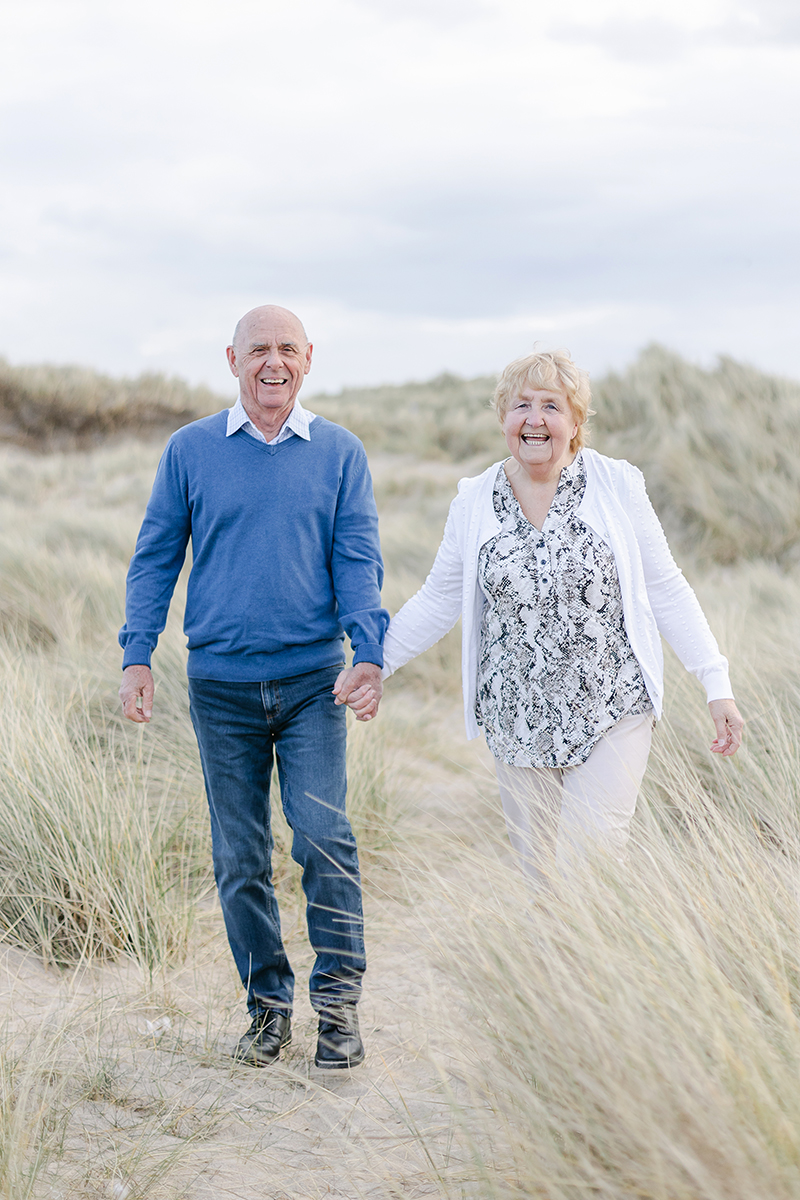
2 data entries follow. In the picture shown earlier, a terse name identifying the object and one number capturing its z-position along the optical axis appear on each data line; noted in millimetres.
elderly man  2980
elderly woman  2811
